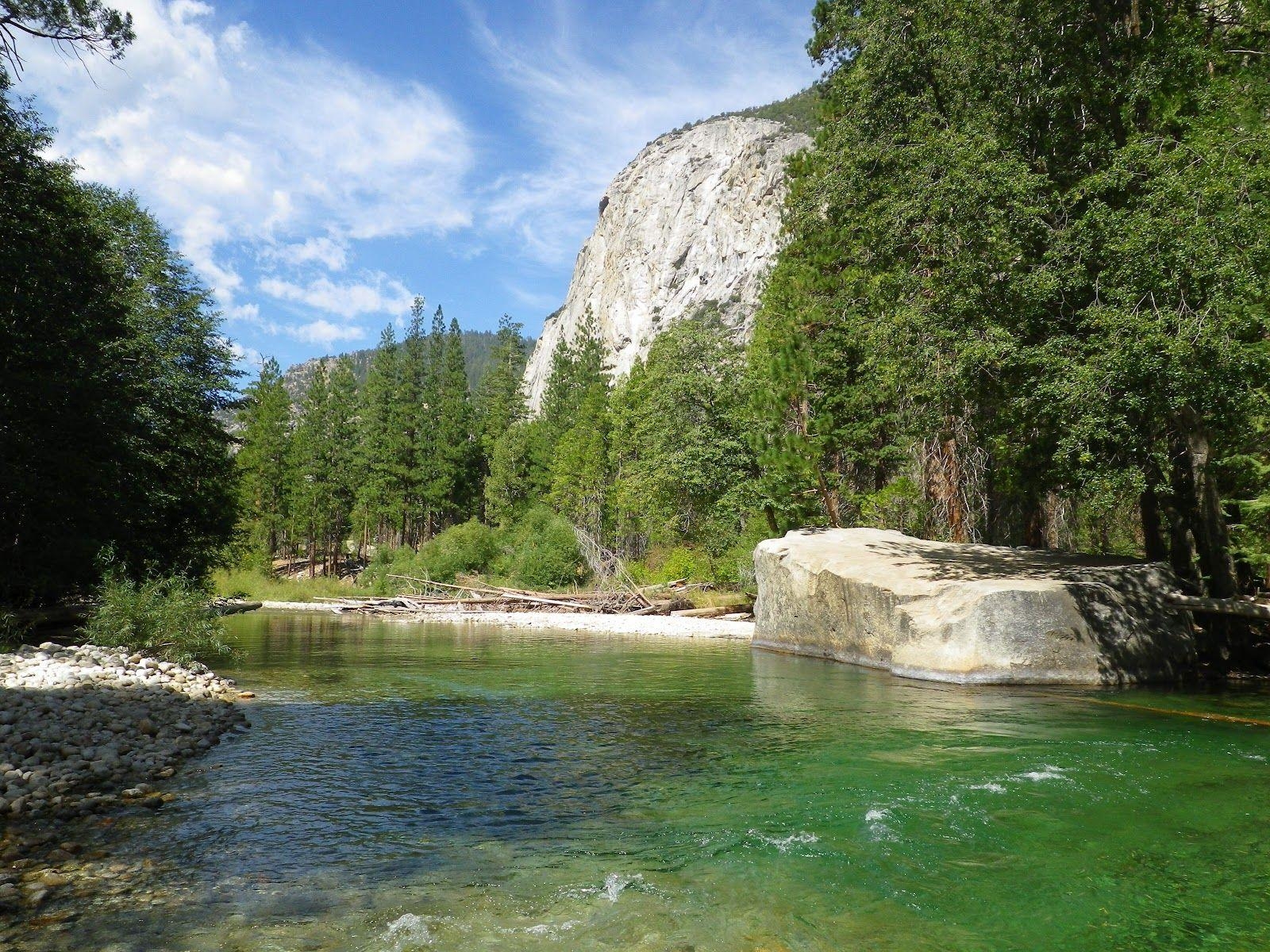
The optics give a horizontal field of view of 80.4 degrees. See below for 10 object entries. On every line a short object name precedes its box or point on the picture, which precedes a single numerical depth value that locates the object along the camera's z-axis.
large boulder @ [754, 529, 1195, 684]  11.39
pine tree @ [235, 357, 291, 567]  53.84
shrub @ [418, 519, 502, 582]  40.03
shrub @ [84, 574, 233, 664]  12.17
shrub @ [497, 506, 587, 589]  33.78
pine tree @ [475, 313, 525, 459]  63.47
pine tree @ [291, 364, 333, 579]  53.84
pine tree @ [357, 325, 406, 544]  56.09
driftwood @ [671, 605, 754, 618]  24.33
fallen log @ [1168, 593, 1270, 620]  10.39
